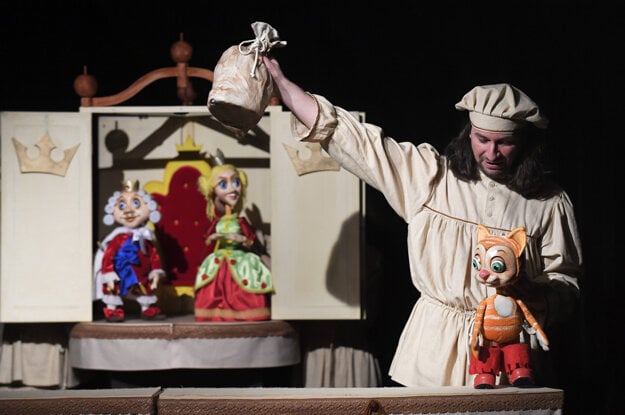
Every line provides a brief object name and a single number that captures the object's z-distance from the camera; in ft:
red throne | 31.23
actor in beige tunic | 18.29
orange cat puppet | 16.55
